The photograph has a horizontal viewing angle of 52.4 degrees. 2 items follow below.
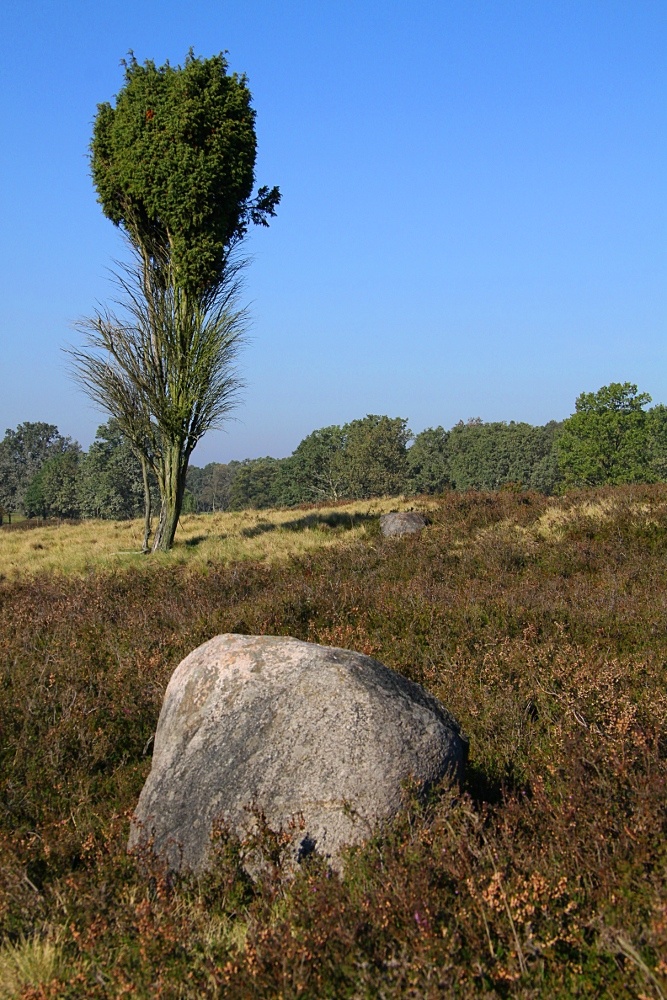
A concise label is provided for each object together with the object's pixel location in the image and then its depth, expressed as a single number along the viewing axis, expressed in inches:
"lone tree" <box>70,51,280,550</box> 657.6
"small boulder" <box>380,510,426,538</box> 697.0
